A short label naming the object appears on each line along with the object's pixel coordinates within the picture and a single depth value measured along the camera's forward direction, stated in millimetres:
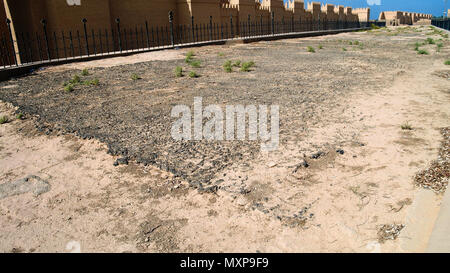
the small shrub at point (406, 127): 4660
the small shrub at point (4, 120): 5677
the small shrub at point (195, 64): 10549
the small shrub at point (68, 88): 7511
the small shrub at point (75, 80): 8427
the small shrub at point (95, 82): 8094
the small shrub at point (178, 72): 9009
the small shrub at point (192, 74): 8883
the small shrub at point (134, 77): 8719
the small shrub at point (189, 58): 11923
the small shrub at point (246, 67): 9891
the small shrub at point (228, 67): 9719
